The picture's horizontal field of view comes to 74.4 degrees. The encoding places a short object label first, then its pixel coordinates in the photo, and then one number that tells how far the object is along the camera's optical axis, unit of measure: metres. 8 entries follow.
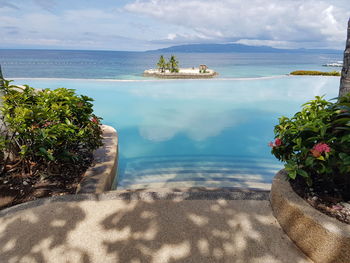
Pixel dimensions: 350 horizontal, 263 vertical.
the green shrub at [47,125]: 3.13
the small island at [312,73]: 21.75
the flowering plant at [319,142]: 2.21
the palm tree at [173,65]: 25.32
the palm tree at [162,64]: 25.29
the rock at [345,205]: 2.21
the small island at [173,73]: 24.38
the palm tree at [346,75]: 2.50
